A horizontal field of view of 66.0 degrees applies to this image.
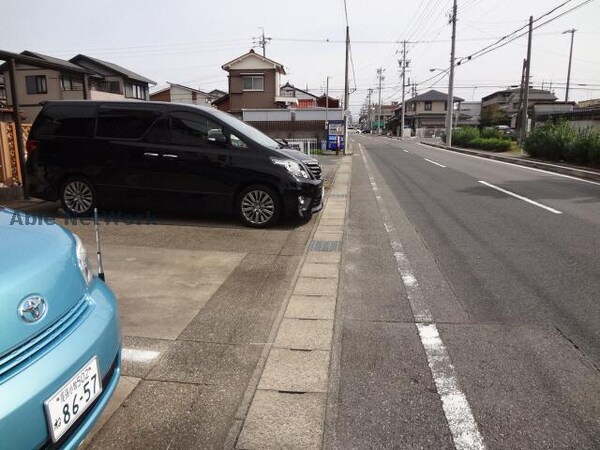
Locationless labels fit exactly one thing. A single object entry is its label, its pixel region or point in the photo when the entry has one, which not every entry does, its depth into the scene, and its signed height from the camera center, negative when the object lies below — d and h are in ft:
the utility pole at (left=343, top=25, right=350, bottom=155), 88.48 +8.22
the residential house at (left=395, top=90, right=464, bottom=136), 262.06 +13.16
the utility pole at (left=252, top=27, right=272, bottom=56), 177.06 +34.95
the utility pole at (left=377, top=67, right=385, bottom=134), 337.11 +10.07
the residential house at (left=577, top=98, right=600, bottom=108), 203.86 +14.22
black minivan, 21.71 -1.20
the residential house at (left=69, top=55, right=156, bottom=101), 120.78 +15.39
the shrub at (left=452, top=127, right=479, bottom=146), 113.54 -0.16
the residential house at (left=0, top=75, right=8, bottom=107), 98.73 +10.14
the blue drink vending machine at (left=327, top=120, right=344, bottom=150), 90.84 -0.07
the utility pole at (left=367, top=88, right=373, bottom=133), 383.65 +11.44
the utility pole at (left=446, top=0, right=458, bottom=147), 118.11 +12.71
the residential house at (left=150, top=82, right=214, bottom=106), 160.70 +14.37
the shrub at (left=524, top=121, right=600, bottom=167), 54.09 -1.21
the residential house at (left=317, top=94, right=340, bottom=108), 153.68 +10.84
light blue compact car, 5.17 -2.67
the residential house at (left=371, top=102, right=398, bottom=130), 359.33 +17.24
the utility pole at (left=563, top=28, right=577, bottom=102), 178.07 +21.67
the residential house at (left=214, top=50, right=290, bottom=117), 119.03 +13.50
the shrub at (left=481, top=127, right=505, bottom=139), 104.69 +0.30
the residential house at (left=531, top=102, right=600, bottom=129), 76.23 +2.95
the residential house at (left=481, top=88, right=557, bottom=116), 223.92 +18.26
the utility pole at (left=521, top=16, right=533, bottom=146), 91.40 +9.65
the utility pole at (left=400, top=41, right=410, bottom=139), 215.14 +28.49
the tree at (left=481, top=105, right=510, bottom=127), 202.69 +7.98
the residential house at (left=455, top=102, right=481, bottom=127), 269.23 +12.90
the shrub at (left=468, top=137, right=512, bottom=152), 91.97 -1.96
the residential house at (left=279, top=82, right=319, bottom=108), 152.64 +15.35
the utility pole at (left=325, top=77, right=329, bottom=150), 92.01 +1.22
